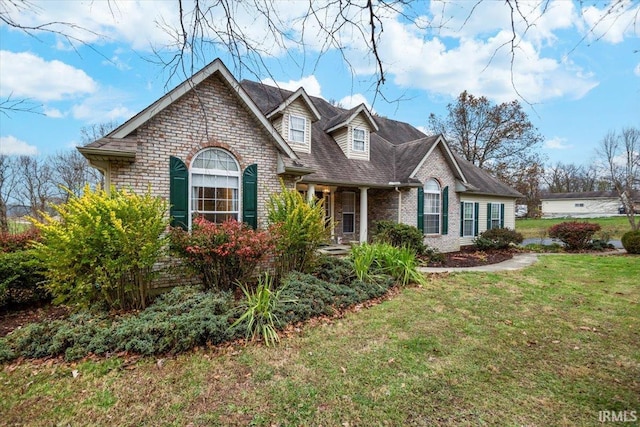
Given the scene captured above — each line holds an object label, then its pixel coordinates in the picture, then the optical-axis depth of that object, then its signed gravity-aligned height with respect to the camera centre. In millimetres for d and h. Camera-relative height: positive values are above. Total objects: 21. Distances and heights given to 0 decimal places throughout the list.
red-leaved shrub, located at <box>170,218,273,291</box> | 5766 -684
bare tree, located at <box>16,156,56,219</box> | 20062 +2147
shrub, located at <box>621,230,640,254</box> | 13680 -1204
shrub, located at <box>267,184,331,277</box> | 6930 -413
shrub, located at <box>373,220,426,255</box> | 11312 -824
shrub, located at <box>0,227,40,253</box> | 7957 -759
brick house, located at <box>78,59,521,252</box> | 7051 +1479
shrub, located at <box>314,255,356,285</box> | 7098 -1358
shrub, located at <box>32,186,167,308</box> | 4871 -564
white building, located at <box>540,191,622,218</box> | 44312 +1504
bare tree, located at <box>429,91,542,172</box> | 25281 +6989
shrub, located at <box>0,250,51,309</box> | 5789 -1339
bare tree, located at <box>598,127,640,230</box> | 18969 +3340
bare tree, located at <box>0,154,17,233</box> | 16375 +1845
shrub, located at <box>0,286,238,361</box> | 4043 -1661
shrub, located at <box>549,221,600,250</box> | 14914 -926
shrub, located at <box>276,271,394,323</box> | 5219 -1581
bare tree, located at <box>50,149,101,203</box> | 22266 +3072
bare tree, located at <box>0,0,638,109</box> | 2498 +1582
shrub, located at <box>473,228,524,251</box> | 14523 -1183
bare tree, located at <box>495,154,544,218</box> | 26188 +3722
